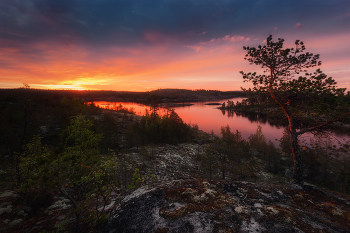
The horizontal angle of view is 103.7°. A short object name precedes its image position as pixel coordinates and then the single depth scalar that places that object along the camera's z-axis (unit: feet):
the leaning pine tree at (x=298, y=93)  25.36
